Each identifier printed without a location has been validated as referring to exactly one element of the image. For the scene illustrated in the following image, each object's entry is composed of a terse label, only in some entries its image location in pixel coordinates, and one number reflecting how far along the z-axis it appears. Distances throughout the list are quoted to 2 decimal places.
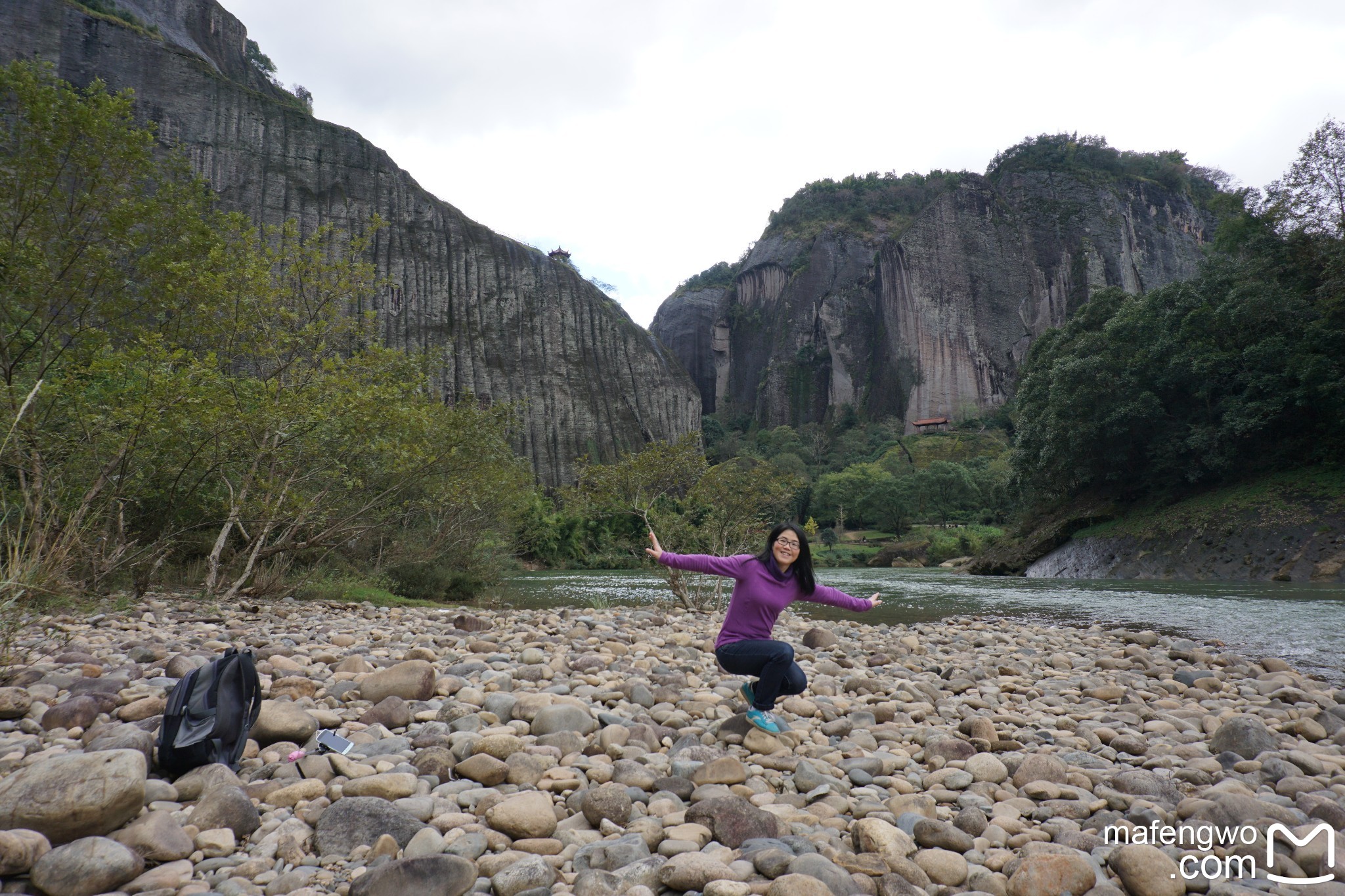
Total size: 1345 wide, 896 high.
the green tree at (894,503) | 57.72
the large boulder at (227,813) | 2.46
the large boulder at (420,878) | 2.13
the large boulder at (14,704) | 3.29
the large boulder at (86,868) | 2.02
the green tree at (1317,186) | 23.98
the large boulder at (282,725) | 3.27
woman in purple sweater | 4.13
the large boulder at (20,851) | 2.06
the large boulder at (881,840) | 2.57
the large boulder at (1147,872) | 2.38
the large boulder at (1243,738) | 3.89
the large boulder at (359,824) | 2.44
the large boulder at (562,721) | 3.77
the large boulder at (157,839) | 2.24
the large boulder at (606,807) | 2.77
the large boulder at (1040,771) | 3.40
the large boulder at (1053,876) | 2.36
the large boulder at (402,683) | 4.21
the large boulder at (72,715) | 3.25
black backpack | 2.80
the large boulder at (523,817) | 2.62
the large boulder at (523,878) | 2.21
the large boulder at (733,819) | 2.67
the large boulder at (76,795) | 2.21
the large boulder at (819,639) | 7.69
